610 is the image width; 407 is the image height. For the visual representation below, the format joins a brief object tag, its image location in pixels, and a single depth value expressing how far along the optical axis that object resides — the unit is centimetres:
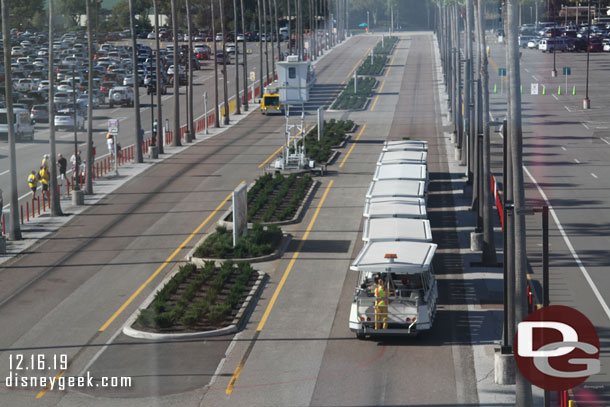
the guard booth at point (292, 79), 7999
